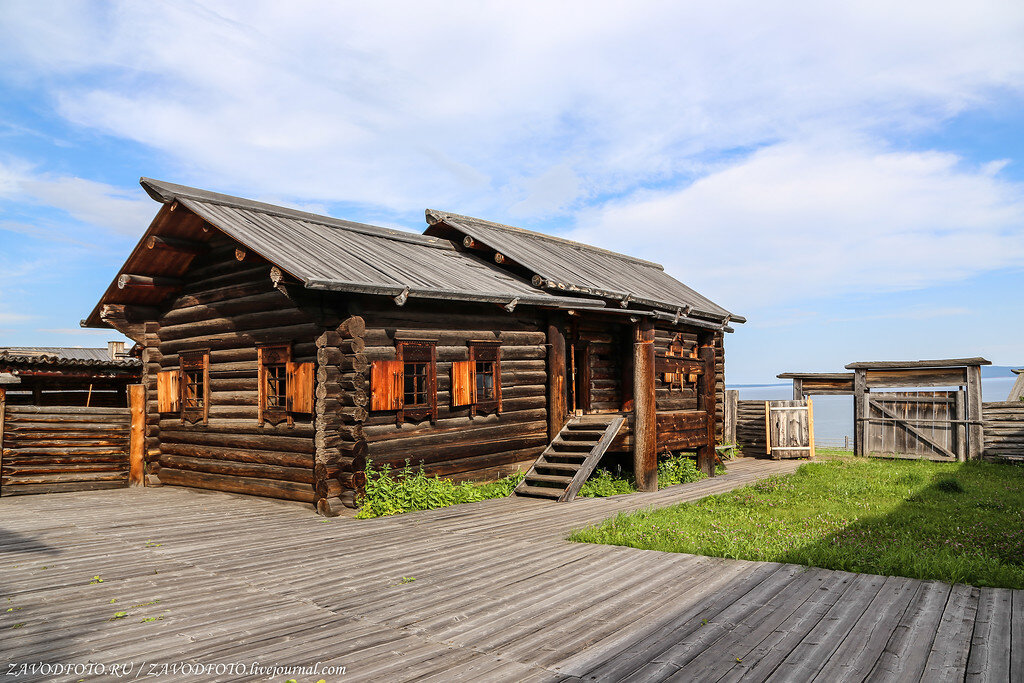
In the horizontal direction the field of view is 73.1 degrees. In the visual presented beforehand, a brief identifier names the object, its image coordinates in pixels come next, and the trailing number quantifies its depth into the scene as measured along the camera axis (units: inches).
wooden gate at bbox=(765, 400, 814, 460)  818.2
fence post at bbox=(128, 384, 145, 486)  579.5
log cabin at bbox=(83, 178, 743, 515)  434.3
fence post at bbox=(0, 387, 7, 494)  509.0
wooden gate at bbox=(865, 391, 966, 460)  713.0
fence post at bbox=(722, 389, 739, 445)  864.9
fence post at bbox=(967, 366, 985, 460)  700.0
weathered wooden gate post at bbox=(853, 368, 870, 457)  767.7
